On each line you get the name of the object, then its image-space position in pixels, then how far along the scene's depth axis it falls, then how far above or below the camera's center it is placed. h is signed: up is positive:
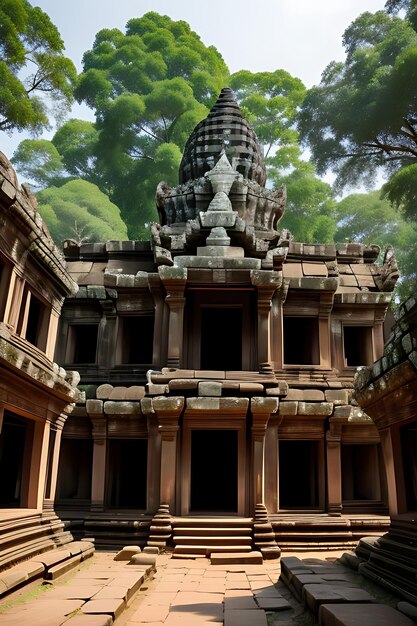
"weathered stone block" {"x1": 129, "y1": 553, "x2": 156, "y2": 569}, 8.24 -0.87
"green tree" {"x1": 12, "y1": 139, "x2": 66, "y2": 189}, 40.41 +23.10
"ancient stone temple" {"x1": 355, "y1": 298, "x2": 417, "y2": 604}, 5.52 +0.72
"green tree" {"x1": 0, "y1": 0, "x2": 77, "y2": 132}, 22.02 +18.07
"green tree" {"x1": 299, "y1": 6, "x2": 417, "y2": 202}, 20.88 +14.95
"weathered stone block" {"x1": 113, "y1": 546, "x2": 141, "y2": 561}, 9.12 -0.86
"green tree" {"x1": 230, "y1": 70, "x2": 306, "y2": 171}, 41.50 +26.87
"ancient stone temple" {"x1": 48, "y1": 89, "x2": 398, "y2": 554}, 10.75 +2.56
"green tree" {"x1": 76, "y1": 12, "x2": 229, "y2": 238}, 38.56 +26.56
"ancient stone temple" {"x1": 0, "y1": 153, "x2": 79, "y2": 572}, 6.82 +1.60
